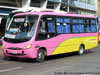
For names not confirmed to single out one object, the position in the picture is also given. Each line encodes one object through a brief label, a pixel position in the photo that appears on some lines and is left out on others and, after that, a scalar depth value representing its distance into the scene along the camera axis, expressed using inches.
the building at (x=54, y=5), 1080.6
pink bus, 451.8
